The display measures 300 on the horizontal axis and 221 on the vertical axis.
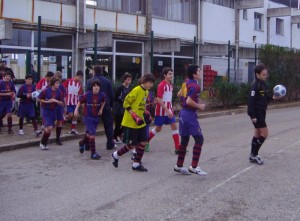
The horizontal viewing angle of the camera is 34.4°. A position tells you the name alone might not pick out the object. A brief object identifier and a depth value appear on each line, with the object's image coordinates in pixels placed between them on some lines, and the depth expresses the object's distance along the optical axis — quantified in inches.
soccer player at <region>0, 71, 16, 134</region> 487.2
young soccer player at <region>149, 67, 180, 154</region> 386.6
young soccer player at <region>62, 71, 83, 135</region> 502.3
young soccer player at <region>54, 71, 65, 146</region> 438.9
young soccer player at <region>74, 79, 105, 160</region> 380.8
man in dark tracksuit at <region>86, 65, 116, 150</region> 424.5
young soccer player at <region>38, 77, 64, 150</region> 421.7
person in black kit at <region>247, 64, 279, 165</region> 356.5
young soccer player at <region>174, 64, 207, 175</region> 314.5
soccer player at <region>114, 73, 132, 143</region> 433.8
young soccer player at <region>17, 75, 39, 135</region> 481.1
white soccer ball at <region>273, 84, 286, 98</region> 384.8
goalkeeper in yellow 327.6
